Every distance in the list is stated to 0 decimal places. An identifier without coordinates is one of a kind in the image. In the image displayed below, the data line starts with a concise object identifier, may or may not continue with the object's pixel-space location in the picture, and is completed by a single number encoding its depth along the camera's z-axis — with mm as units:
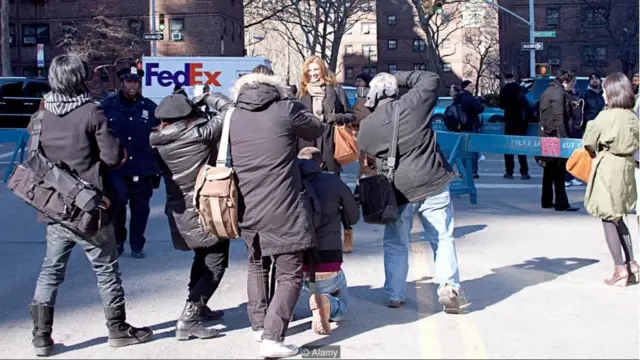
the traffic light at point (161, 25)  42575
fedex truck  32000
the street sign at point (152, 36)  38250
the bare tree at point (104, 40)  52719
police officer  9094
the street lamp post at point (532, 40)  39938
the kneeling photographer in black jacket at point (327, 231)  6242
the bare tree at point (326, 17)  56222
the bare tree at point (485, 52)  71562
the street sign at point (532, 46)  34684
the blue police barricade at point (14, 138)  16359
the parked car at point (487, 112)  30227
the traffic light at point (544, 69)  33094
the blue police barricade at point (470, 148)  13141
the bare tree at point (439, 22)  31656
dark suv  28594
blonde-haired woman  8711
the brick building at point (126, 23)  55375
